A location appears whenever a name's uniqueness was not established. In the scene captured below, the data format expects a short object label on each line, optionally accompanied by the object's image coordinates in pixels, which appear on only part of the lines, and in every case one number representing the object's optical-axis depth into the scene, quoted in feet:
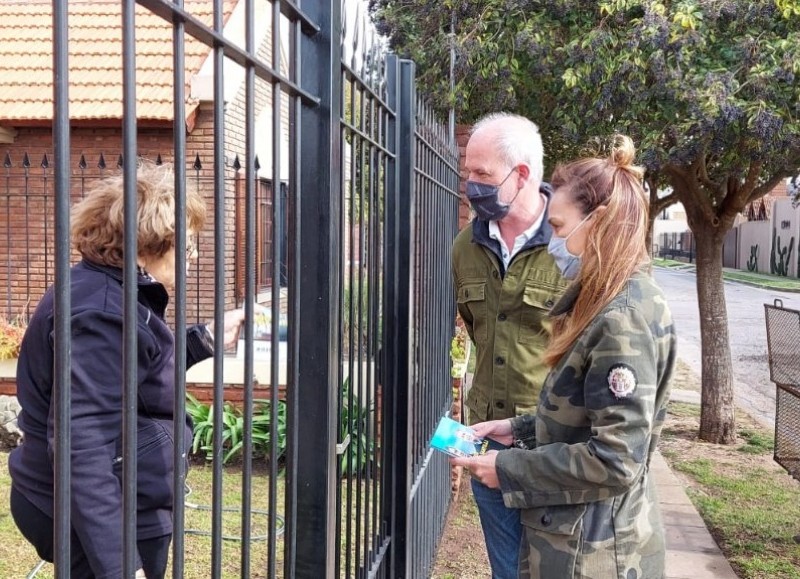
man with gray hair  9.21
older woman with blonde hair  5.70
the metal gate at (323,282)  3.73
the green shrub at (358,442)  8.00
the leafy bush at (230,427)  21.18
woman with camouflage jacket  6.13
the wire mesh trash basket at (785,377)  15.53
